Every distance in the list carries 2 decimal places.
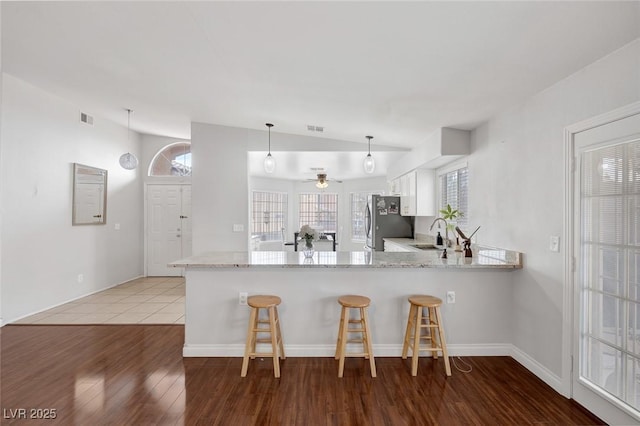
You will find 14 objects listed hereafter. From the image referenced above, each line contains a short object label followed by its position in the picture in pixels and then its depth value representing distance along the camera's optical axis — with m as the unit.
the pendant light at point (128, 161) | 4.68
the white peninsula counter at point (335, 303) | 2.75
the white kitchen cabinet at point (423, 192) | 4.46
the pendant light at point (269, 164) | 3.92
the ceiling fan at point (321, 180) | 6.23
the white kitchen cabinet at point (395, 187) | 5.41
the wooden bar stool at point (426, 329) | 2.45
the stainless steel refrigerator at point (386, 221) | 5.35
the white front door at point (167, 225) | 6.00
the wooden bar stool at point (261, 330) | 2.40
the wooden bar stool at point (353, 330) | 2.41
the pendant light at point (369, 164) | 3.90
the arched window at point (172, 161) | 6.07
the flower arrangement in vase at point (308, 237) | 2.97
